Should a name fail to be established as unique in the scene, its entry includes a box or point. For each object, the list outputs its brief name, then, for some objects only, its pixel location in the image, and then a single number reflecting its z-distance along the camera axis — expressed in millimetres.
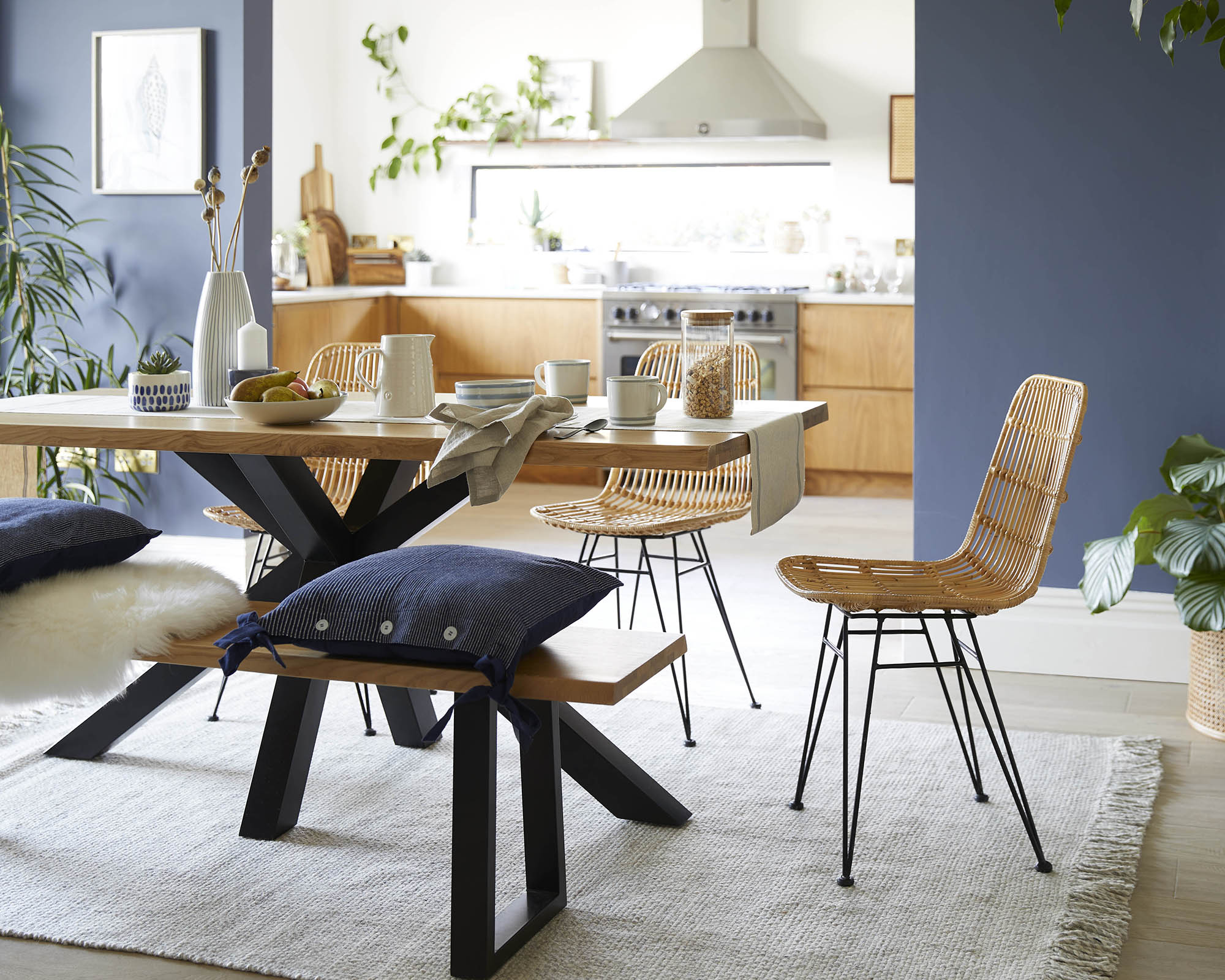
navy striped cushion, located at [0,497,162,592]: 2242
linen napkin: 2035
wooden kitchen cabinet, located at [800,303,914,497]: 5863
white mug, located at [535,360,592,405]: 2484
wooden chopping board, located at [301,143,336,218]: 6727
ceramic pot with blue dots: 2504
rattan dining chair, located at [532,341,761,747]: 2955
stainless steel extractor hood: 6164
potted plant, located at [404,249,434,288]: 6688
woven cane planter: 2951
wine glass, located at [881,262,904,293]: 6373
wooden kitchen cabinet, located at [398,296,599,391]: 6258
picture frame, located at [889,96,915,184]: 6258
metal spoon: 2207
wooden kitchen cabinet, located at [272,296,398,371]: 5363
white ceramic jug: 2367
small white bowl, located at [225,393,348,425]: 2260
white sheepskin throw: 2170
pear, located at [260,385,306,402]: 2281
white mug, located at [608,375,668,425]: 2264
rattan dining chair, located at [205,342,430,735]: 3178
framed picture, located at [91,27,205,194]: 4078
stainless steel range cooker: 5938
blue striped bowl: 2328
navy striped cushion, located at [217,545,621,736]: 1906
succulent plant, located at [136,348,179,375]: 2539
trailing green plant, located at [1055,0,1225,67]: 1727
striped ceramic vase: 2568
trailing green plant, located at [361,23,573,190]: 6684
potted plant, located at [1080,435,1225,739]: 2787
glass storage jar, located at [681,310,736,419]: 2332
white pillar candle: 2537
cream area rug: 2033
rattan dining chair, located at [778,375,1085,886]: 2283
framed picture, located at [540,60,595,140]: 6645
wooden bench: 1954
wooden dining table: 2111
